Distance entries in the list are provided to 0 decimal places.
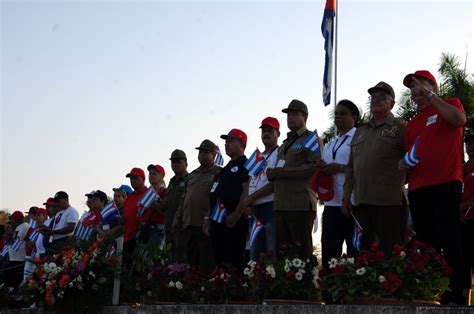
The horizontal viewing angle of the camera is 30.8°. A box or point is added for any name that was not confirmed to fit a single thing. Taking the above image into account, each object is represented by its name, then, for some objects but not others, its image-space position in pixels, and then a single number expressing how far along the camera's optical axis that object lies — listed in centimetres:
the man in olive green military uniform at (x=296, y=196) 852
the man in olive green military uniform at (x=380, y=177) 748
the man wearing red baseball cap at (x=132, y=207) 1166
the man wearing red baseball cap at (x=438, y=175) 675
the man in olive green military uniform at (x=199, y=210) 1062
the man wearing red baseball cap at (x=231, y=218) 970
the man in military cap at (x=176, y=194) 1102
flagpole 1238
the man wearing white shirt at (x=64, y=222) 1393
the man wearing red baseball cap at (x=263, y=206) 912
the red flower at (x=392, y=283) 655
